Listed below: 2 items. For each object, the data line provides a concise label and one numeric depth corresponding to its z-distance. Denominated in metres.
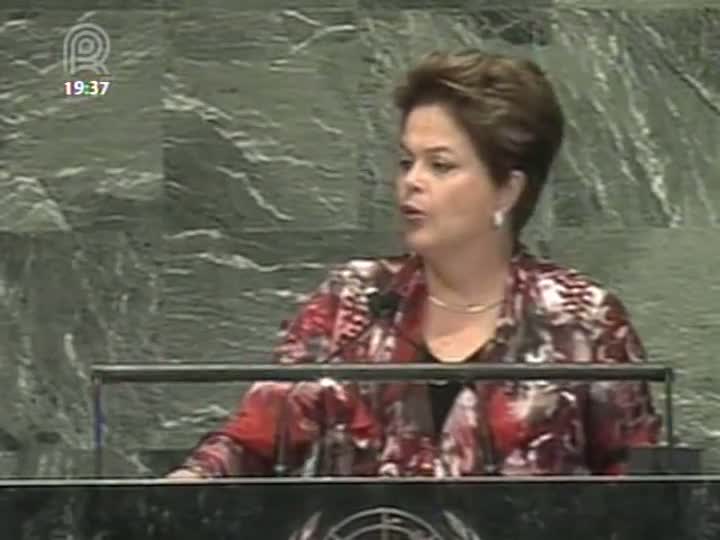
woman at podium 12.46
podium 12.37
